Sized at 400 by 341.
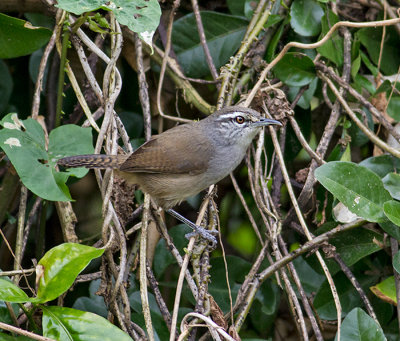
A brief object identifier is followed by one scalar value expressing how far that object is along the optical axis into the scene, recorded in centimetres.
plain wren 666
